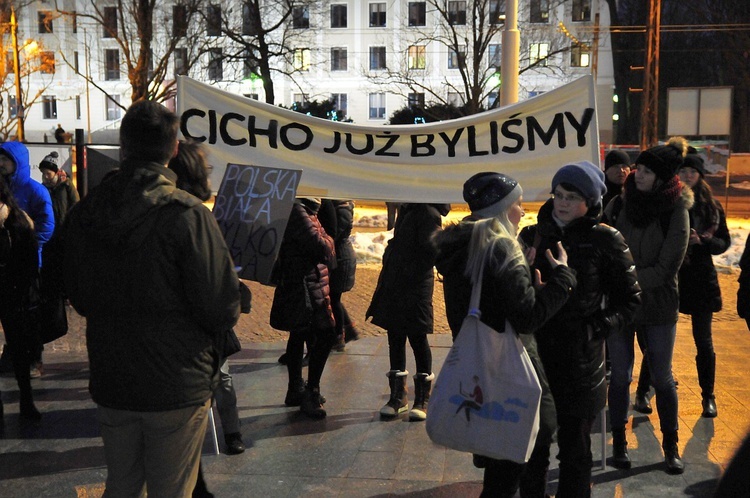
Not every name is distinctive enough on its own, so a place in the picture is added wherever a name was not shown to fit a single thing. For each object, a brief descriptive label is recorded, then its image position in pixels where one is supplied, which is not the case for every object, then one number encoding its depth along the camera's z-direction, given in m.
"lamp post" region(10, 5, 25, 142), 29.75
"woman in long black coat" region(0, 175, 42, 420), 5.70
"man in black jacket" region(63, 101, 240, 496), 2.85
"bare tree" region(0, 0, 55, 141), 32.79
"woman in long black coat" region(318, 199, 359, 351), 7.08
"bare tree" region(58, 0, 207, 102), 28.56
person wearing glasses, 3.82
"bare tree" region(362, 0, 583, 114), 31.67
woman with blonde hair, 3.38
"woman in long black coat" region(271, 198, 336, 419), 5.64
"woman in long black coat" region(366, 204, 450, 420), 5.68
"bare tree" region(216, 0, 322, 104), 31.47
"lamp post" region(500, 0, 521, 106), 7.22
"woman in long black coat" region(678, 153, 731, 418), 5.86
